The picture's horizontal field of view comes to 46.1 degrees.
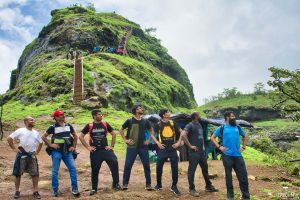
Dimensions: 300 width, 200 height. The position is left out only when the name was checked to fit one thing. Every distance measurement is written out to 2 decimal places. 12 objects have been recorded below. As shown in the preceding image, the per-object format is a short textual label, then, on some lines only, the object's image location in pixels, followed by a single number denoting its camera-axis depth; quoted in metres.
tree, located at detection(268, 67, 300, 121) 16.14
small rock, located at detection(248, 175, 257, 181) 12.32
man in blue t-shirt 8.31
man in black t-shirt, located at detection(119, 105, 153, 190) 9.25
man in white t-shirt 8.45
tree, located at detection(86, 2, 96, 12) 91.26
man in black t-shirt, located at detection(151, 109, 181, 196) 9.24
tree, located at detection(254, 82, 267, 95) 86.89
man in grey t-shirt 9.23
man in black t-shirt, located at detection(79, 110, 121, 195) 8.94
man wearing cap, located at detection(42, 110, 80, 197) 8.61
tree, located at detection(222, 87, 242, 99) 92.81
